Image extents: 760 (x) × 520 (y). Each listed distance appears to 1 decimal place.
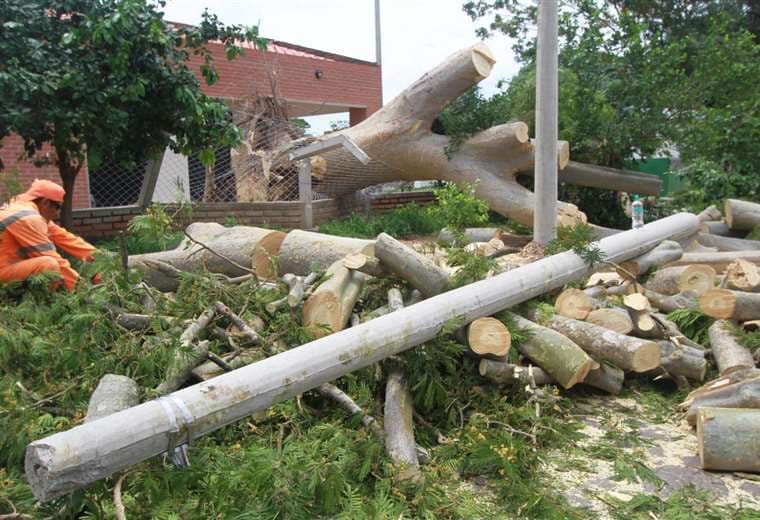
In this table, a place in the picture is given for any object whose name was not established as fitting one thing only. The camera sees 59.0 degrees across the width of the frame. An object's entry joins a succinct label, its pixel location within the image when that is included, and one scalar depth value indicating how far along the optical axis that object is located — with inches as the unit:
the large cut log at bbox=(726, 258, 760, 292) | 204.5
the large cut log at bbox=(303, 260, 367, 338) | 164.2
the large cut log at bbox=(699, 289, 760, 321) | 190.9
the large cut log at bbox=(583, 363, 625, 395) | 171.0
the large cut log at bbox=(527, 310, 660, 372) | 167.0
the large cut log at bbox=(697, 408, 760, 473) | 130.6
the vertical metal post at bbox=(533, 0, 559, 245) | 272.2
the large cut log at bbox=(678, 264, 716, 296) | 214.4
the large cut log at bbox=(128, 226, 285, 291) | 215.5
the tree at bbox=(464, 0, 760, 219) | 414.9
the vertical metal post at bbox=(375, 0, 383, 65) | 727.7
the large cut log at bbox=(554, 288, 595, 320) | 188.5
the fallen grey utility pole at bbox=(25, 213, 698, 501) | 97.9
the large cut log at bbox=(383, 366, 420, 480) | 125.7
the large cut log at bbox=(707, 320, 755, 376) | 169.2
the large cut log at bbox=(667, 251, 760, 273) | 253.3
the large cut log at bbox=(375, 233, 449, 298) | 179.2
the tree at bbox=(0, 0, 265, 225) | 258.1
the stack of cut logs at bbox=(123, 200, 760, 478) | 146.9
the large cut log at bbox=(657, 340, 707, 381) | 174.7
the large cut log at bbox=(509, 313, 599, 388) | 160.4
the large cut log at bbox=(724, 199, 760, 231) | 327.6
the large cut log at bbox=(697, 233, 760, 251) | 311.1
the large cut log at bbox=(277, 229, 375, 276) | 216.8
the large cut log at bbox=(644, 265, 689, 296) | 222.5
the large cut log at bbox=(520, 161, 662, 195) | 410.6
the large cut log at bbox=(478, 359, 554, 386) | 158.1
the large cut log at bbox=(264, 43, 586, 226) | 389.7
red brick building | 434.3
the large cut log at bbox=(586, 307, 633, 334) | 180.4
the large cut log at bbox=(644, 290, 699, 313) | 206.7
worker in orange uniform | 203.8
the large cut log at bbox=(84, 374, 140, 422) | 124.5
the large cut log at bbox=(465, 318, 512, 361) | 157.6
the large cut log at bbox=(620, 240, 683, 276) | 237.8
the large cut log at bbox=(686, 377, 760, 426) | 144.2
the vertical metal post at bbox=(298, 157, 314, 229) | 420.8
